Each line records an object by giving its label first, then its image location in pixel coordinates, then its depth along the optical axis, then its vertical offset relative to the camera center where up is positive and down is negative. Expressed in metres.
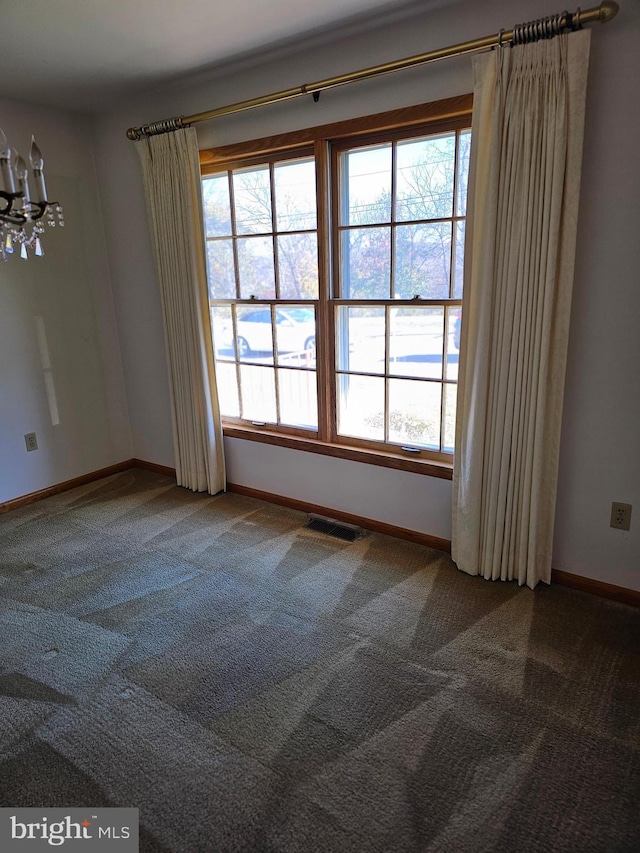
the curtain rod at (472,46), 1.91 +0.93
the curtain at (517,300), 2.07 -0.06
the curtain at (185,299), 3.14 -0.02
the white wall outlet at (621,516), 2.30 -0.97
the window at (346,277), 2.57 +0.07
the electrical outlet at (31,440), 3.56 -0.90
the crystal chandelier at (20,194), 1.46 +0.29
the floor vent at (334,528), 3.04 -1.33
